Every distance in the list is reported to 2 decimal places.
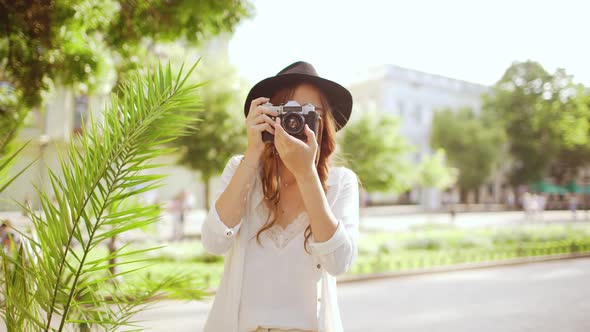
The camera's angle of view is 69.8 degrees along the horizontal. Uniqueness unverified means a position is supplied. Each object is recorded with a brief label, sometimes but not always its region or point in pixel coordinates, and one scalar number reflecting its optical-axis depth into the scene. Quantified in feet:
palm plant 5.39
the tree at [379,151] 56.90
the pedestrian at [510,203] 113.50
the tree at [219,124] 42.70
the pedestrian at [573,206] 81.70
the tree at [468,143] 113.50
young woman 4.66
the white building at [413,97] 116.57
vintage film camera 4.84
